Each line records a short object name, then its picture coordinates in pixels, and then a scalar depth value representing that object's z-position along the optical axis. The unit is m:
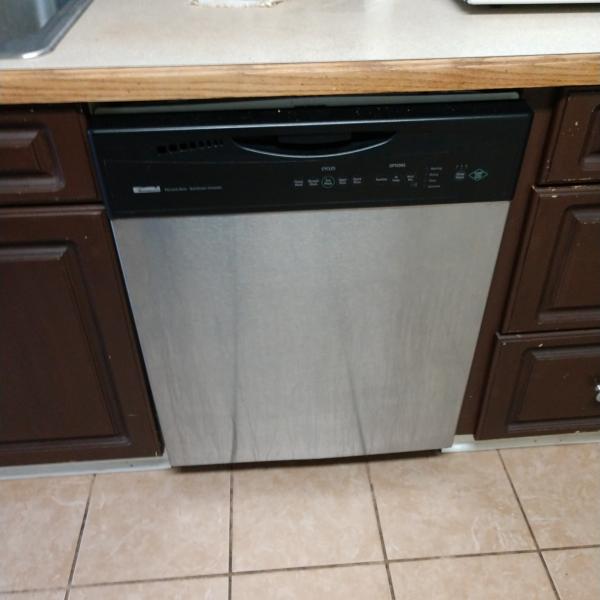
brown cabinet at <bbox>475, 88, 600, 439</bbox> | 0.85
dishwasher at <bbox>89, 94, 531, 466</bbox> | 0.80
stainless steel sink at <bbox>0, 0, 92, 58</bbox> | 0.76
